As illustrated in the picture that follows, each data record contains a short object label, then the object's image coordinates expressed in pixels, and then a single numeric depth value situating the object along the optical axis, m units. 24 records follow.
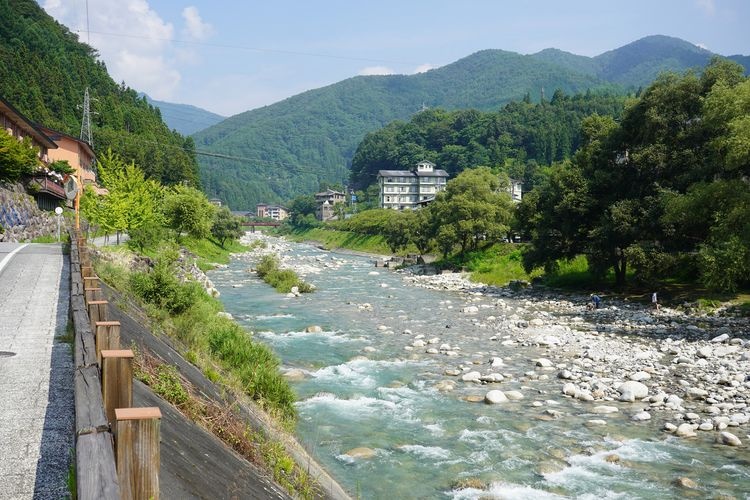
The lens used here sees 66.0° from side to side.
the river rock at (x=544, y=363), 21.14
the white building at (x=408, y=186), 143.88
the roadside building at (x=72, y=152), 59.94
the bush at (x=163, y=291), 17.62
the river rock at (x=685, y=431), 14.15
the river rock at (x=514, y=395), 17.30
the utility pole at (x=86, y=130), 66.03
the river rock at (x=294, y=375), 18.66
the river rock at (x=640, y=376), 18.91
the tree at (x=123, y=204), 40.91
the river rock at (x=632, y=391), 17.14
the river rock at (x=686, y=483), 11.53
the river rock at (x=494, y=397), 16.95
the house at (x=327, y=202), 160.50
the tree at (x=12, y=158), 37.78
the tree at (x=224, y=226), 81.56
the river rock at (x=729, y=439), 13.48
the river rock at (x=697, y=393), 17.06
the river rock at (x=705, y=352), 21.68
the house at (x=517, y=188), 120.78
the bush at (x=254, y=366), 13.81
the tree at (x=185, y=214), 52.38
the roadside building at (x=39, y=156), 44.75
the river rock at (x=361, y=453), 12.76
